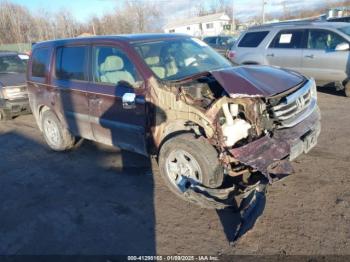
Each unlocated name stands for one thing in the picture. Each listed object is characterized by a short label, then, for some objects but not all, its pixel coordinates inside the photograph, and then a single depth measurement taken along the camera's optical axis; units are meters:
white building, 64.06
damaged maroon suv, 3.44
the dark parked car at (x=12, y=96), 8.48
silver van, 8.02
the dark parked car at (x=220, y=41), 20.64
